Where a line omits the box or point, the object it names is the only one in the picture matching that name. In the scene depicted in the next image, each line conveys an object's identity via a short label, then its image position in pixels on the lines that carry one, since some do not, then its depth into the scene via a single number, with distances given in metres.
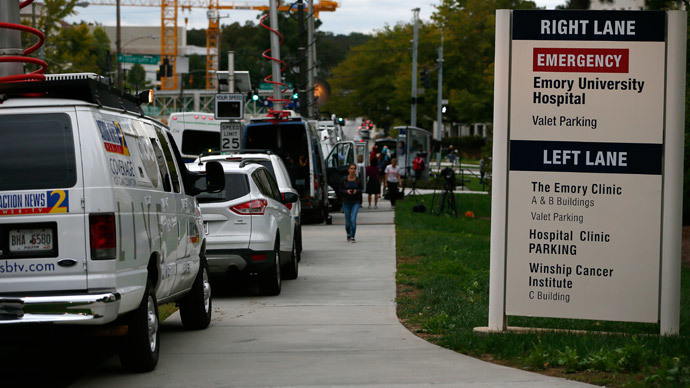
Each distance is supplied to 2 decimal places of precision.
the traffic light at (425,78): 55.63
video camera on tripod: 29.23
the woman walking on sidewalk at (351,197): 22.06
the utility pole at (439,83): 61.22
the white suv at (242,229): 13.56
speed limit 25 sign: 23.31
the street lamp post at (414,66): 58.12
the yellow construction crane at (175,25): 145.25
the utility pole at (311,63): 41.72
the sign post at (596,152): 9.48
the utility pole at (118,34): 51.28
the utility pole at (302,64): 36.95
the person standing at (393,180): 34.66
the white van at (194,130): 35.34
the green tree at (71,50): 48.47
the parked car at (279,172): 17.78
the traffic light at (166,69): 66.87
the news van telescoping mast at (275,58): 27.52
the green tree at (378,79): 82.81
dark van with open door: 26.31
